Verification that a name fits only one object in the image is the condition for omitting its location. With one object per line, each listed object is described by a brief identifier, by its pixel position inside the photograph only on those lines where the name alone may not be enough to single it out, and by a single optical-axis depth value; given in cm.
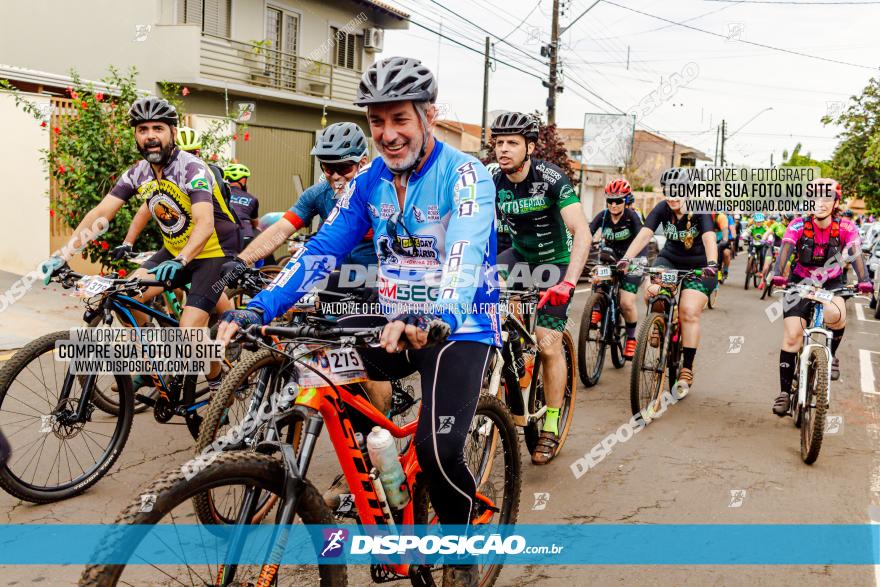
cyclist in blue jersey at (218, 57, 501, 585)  299
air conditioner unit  2684
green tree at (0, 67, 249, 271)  1000
